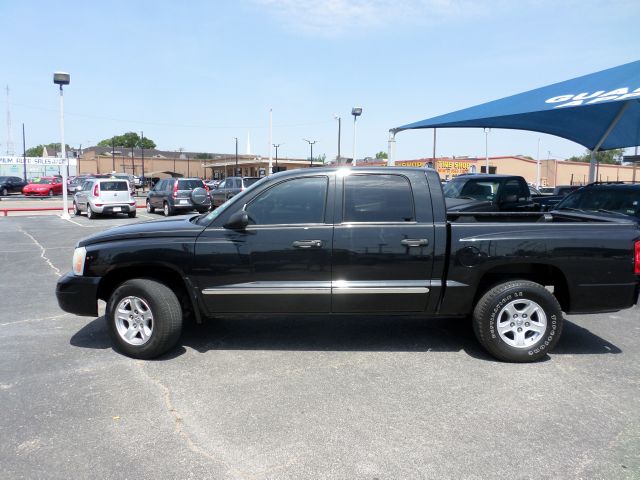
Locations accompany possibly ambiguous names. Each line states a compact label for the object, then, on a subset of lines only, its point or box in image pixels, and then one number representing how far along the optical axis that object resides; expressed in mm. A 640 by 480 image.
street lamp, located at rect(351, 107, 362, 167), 24094
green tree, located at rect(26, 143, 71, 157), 157375
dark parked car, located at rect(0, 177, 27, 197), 40781
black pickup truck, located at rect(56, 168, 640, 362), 4559
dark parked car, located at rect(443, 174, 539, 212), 10562
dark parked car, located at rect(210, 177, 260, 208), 22356
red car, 38969
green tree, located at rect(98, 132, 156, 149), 145125
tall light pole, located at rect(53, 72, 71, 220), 19234
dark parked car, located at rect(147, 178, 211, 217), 20344
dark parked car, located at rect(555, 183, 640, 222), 7418
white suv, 19250
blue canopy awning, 9227
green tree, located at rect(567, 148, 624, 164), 86988
